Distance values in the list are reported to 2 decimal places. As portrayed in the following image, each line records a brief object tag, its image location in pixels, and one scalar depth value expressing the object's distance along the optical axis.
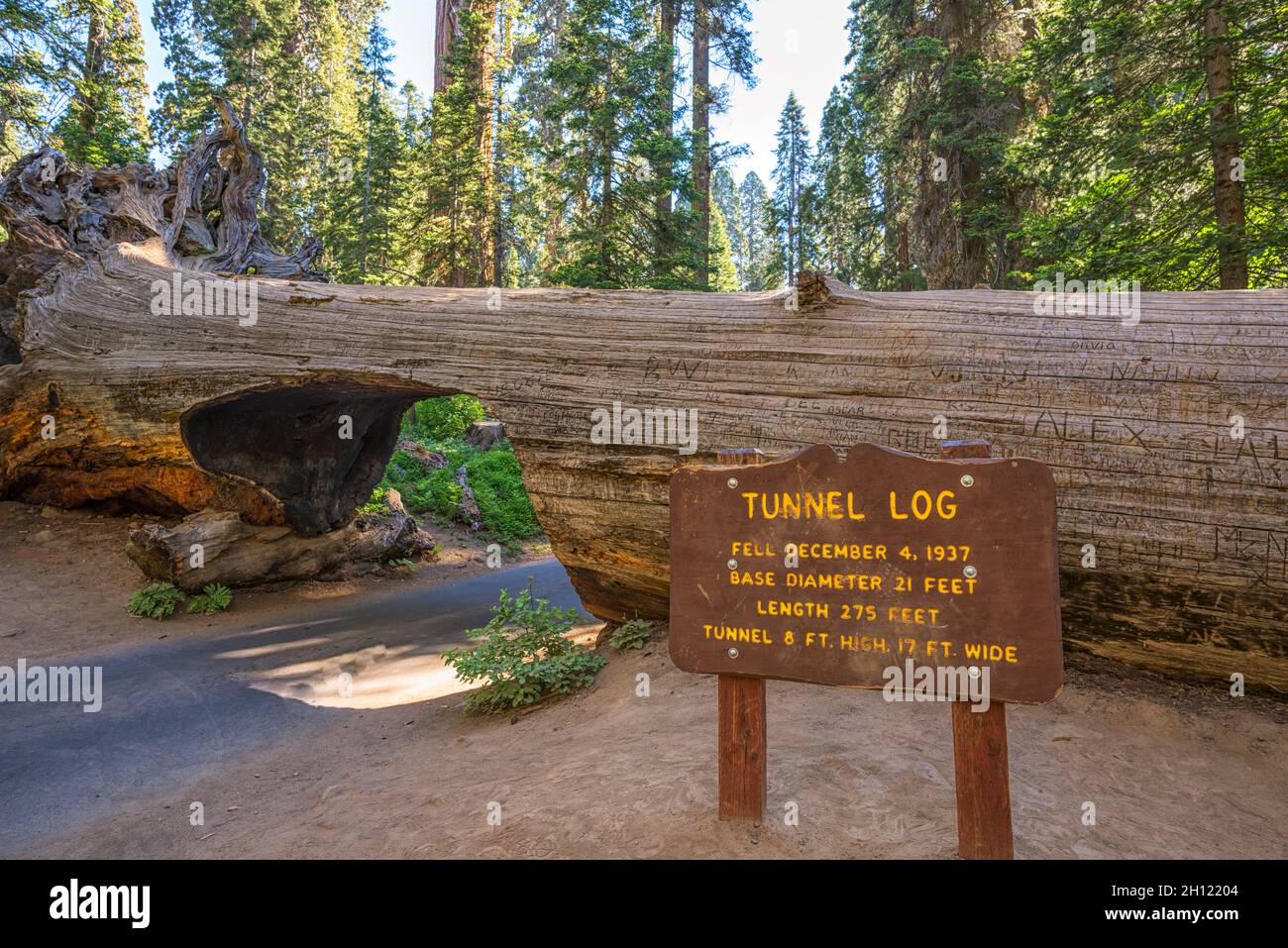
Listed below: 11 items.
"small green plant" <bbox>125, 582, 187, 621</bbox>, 9.19
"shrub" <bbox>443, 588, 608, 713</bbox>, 5.98
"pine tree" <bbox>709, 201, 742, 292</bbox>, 37.12
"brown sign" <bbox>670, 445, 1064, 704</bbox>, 2.85
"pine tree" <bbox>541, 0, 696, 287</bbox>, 15.39
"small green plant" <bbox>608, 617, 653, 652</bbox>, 6.55
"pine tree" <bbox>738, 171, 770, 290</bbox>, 56.84
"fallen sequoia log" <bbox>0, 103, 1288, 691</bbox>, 4.31
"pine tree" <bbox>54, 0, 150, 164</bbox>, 17.02
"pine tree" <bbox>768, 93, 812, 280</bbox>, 32.78
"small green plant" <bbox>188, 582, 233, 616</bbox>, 9.48
